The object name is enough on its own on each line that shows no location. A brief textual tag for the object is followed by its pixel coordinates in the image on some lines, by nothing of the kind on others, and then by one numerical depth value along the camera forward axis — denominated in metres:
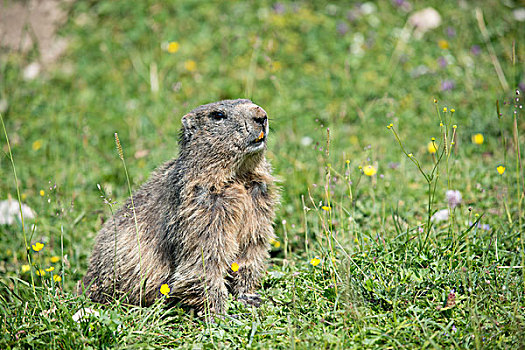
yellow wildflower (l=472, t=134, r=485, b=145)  8.58
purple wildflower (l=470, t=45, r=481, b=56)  14.14
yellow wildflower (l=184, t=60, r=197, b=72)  14.20
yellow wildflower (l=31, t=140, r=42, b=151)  12.67
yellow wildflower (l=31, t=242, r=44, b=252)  7.46
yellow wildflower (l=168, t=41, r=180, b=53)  14.48
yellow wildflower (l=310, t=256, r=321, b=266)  6.99
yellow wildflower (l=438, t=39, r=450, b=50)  14.33
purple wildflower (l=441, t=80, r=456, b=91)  12.85
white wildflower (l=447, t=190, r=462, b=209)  8.23
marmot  7.04
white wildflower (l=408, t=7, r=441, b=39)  14.99
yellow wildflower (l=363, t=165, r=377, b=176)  8.06
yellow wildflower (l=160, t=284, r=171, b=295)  6.89
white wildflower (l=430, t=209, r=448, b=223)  8.38
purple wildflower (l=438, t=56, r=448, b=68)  13.74
